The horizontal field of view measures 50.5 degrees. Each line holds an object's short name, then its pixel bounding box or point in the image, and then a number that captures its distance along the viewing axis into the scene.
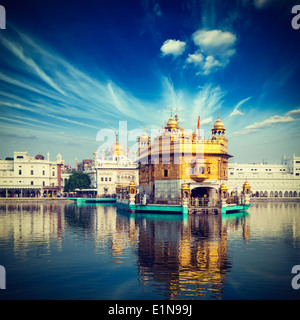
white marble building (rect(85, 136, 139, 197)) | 95.19
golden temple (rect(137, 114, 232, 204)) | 43.59
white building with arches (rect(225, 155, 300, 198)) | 98.62
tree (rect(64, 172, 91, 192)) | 94.38
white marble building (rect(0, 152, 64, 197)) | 90.88
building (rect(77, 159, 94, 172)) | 163.85
